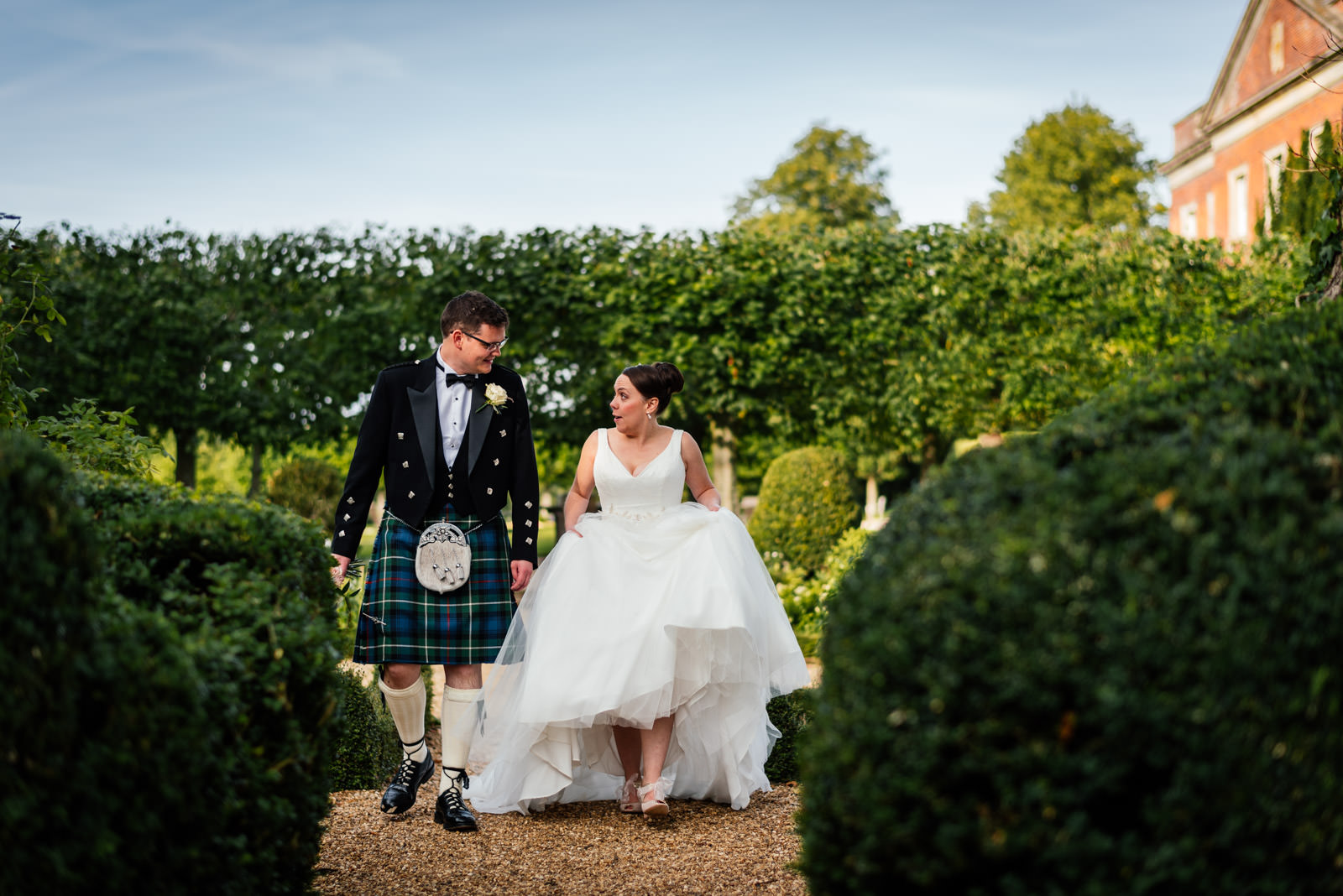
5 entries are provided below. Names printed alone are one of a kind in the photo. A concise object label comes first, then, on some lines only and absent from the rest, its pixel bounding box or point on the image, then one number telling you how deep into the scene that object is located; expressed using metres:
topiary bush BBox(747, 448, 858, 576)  10.99
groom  4.53
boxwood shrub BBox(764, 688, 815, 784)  5.29
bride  4.38
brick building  21.33
